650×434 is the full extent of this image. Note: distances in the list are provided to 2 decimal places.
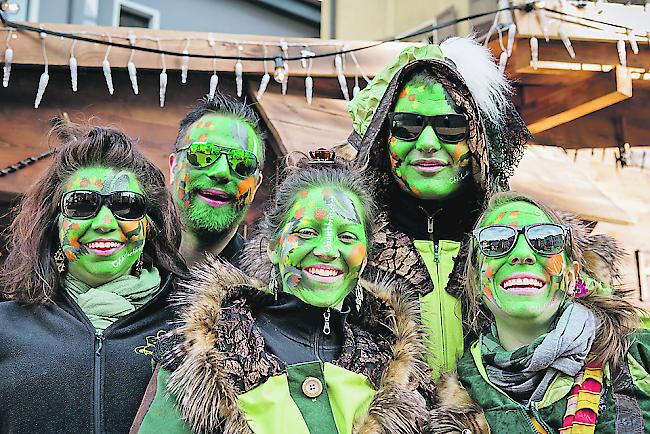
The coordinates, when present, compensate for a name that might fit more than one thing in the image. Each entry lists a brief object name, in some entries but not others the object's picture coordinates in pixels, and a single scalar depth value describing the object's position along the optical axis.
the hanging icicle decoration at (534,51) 4.08
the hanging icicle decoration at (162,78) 4.10
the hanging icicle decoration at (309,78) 4.25
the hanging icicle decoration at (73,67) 3.95
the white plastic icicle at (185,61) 4.12
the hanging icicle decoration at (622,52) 4.16
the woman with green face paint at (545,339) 2.36
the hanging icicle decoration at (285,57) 4.20
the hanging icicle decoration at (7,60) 3.90
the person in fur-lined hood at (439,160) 2.96
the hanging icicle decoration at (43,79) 3.94
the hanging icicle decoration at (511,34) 4.02
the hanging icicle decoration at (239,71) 4.17
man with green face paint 3.27
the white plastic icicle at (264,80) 4.20
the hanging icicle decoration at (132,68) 4.00
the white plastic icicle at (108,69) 3.99
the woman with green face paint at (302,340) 2.30
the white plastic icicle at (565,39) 4.10
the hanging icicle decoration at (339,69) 4.28
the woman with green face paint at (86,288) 2.54
